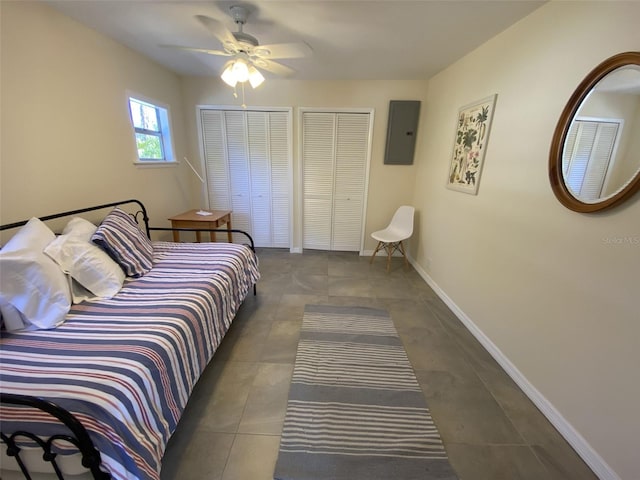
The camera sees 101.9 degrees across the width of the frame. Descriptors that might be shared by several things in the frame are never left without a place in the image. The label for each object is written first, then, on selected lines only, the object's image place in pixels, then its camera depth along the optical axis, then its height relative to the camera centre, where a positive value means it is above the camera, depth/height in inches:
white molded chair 137.3 -34.8
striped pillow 70.1 -23.3
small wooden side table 122.6 -27.8
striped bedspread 35.9 -32.0
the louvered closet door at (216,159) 143.0 +1.0
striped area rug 50.0 -55.7
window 110.9 +12.7
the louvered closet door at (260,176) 143.5 -7.8
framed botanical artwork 87.5 +8.5
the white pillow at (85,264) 58.7 -24.4
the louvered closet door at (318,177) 143.3 -7.3
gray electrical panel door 136.5 +18.2
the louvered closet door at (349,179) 143.2 -8.1
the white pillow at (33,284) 47.5 -23.8
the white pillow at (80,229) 68.1 -18.8
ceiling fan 69.5 +30.6
